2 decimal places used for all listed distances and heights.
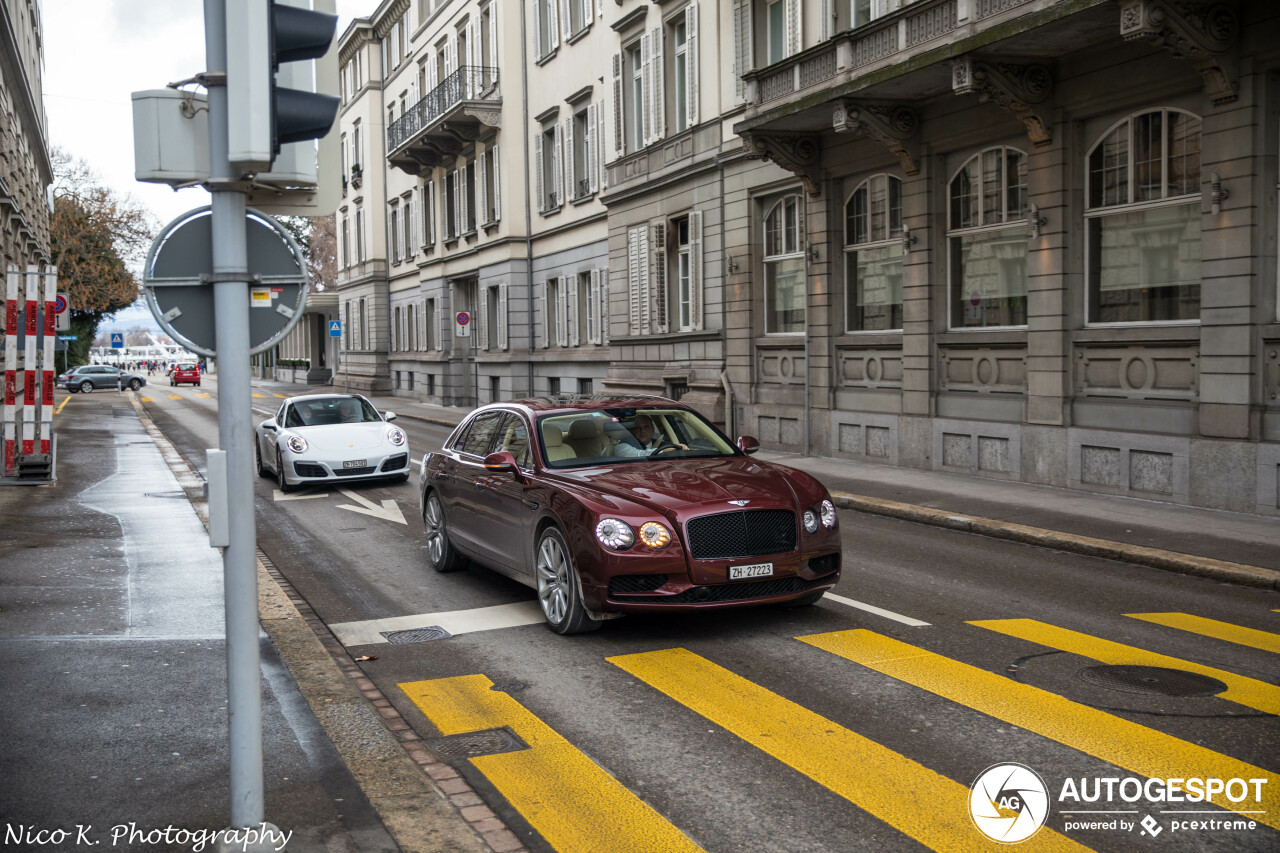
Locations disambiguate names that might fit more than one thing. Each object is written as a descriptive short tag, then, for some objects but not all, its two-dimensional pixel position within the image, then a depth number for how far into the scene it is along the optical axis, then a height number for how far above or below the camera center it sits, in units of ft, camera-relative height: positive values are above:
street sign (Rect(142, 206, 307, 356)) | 13.56 +1.11
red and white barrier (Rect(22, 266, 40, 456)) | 50.19 +0.07
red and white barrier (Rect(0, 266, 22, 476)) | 50.98 -0.05
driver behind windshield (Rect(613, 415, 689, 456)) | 28.84 -1.85
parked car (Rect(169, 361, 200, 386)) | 253.85 +0.04
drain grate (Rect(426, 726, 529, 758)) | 18.25 -6.01
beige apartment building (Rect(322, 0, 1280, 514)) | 42.91 +7.13
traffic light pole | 13.44 -1.11
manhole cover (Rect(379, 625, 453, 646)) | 25.98 -6.01
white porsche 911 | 54.60 -3.41
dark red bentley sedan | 24.14 -3.23
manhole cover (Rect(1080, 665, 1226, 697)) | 20.47 -5.83
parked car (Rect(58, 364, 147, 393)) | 201.87 -0.40
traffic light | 13.03 +3.39
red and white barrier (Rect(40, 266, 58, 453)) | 51.83 +0.20
